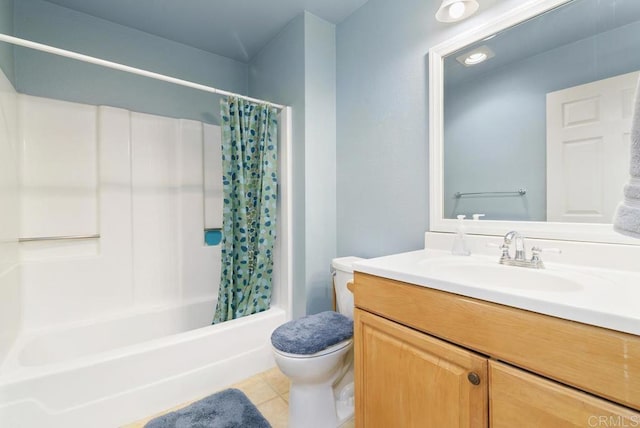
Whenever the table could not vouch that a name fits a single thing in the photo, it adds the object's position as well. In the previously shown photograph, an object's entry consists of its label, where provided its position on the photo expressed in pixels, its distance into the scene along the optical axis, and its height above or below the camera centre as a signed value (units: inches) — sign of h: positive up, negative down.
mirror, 36.6 +14.5
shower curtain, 70.5 +1.1
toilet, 47.6 -27.3
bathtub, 45.7 -31.7
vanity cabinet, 21.1 -15.3
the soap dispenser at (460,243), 47.9 -5.9
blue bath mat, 50.2 -39.4
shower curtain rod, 44.4 +28.2
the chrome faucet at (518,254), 38.5 -6.5
